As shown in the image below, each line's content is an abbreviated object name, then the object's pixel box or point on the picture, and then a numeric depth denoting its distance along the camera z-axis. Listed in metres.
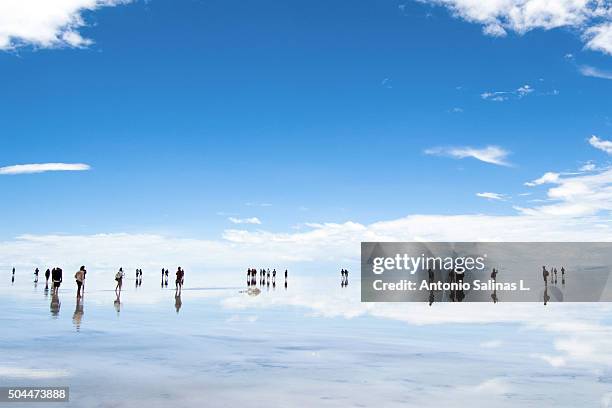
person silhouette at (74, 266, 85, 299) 33.69
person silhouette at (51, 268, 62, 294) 37.72
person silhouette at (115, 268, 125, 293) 37.31
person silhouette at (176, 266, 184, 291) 44.98
